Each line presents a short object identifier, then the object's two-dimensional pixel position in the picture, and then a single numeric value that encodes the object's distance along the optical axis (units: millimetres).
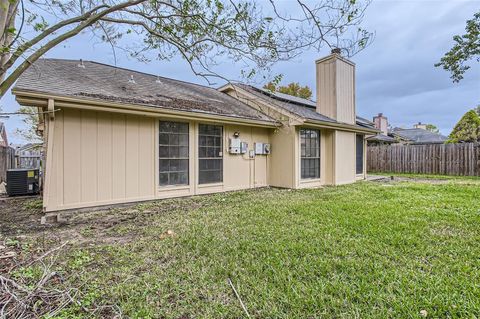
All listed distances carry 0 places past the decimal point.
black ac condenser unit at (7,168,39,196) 7383
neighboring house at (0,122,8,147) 24559
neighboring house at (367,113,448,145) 20142
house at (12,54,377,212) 5254
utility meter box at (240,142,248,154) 8312
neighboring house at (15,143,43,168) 13362
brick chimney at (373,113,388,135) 22516
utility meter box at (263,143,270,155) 8984
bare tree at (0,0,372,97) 3945
